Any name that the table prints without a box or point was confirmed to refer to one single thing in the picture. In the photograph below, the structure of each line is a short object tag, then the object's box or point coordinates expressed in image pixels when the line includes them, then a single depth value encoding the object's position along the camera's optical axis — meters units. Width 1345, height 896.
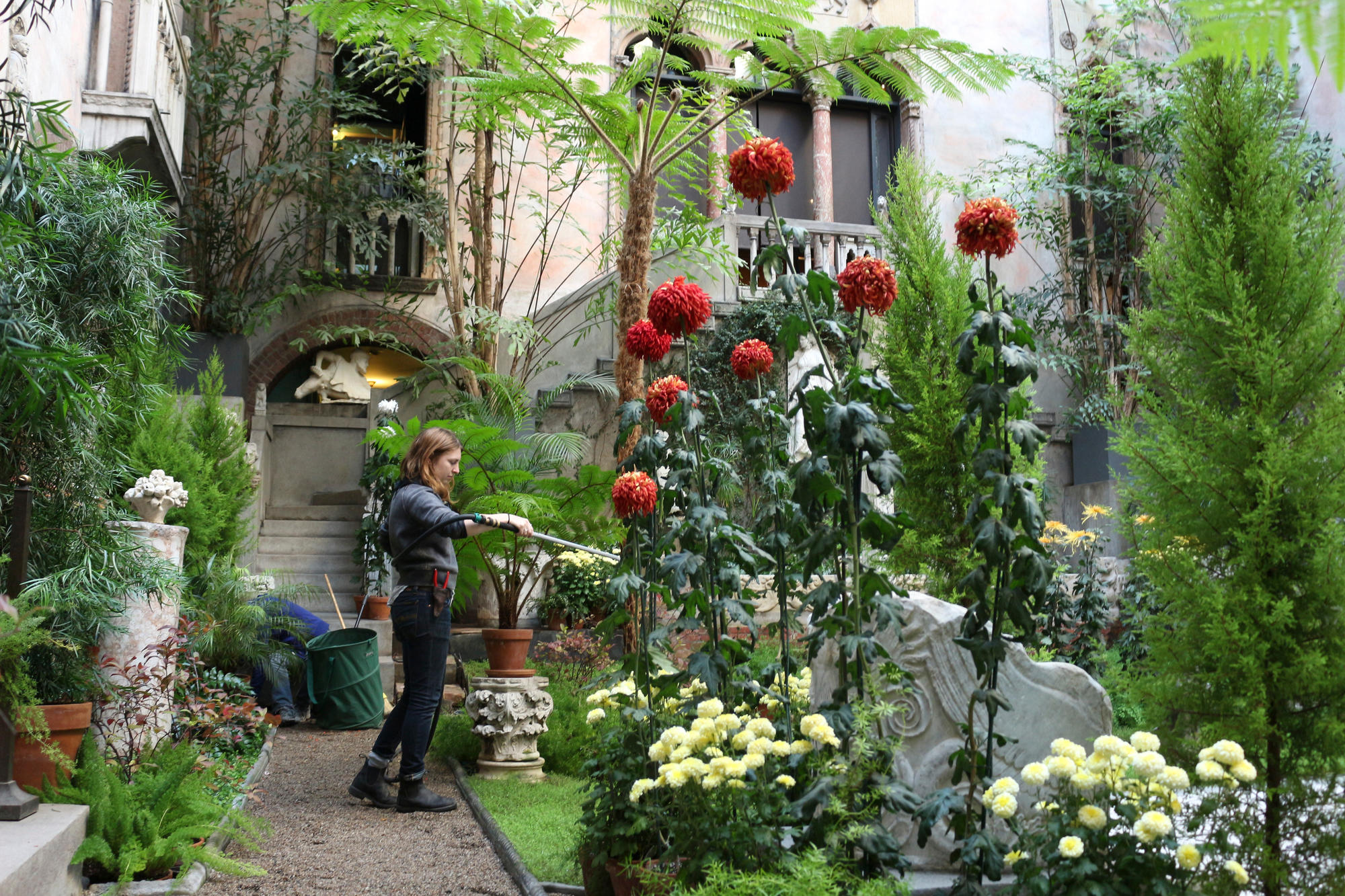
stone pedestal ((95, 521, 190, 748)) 4.43
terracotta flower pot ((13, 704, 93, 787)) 3.66
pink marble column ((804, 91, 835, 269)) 13.30
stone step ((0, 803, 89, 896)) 2.96
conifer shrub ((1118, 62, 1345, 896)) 2.85
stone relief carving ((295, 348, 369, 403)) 12.69
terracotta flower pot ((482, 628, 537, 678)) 6.14
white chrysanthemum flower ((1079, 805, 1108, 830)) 2.37
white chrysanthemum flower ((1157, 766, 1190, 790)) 2.29
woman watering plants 4.90
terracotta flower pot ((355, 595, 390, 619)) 9.24
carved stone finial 4.70
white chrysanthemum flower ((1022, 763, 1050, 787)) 2.41
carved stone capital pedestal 5.78
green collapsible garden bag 7.06
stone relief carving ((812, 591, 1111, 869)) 3.36
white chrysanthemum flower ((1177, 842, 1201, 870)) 2.21
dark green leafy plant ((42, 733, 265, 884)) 3.54
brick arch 11.80
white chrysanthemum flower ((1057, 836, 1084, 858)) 2.28
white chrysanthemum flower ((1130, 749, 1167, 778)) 2.34
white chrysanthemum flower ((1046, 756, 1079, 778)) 2.43
